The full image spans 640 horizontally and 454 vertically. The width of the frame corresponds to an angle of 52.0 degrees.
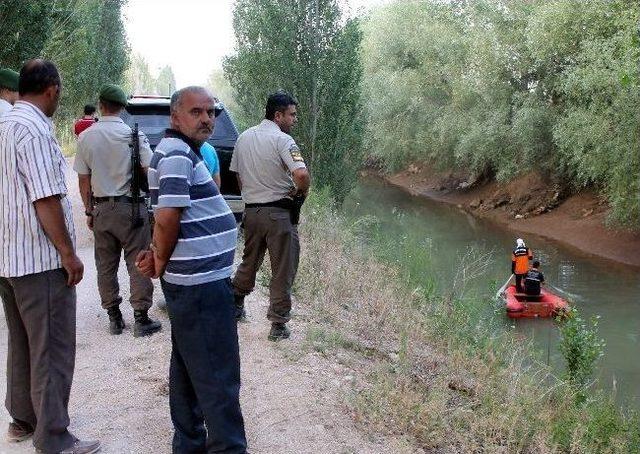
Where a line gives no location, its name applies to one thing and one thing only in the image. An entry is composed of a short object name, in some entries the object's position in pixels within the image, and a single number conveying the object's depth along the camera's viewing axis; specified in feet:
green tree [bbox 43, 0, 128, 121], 64.95
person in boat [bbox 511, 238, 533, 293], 41.65
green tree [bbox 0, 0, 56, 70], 39.65
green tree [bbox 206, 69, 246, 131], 70.08
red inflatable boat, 39.22
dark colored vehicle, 26.53
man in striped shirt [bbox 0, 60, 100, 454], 10.99
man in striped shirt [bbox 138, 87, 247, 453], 10.08
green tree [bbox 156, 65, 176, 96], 534.78
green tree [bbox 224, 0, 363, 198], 49.44
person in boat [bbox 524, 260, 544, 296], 40.14
